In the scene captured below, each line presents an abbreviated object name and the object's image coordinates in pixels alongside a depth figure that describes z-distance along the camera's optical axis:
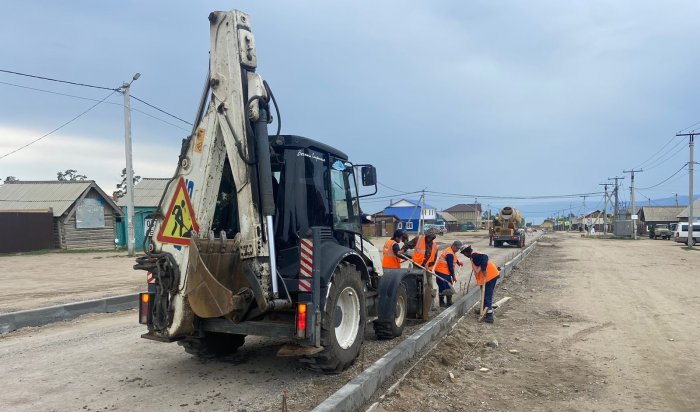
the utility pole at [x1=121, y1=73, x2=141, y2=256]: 21.69
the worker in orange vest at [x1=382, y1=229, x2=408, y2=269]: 9.21
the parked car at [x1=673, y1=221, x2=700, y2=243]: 41.58
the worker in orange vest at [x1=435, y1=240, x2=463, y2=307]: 9.74
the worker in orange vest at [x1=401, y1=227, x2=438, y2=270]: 9.37
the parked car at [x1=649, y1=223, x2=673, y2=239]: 52.80
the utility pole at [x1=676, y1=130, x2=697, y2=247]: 34.53
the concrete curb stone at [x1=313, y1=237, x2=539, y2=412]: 4.20
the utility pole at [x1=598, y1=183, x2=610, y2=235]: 71.88
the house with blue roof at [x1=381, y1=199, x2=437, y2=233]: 67.50
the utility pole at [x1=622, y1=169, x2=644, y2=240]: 54.17
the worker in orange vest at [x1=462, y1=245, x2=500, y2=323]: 9.01
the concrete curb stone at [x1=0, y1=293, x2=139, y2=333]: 8.18
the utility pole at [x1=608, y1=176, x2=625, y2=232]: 65.81
